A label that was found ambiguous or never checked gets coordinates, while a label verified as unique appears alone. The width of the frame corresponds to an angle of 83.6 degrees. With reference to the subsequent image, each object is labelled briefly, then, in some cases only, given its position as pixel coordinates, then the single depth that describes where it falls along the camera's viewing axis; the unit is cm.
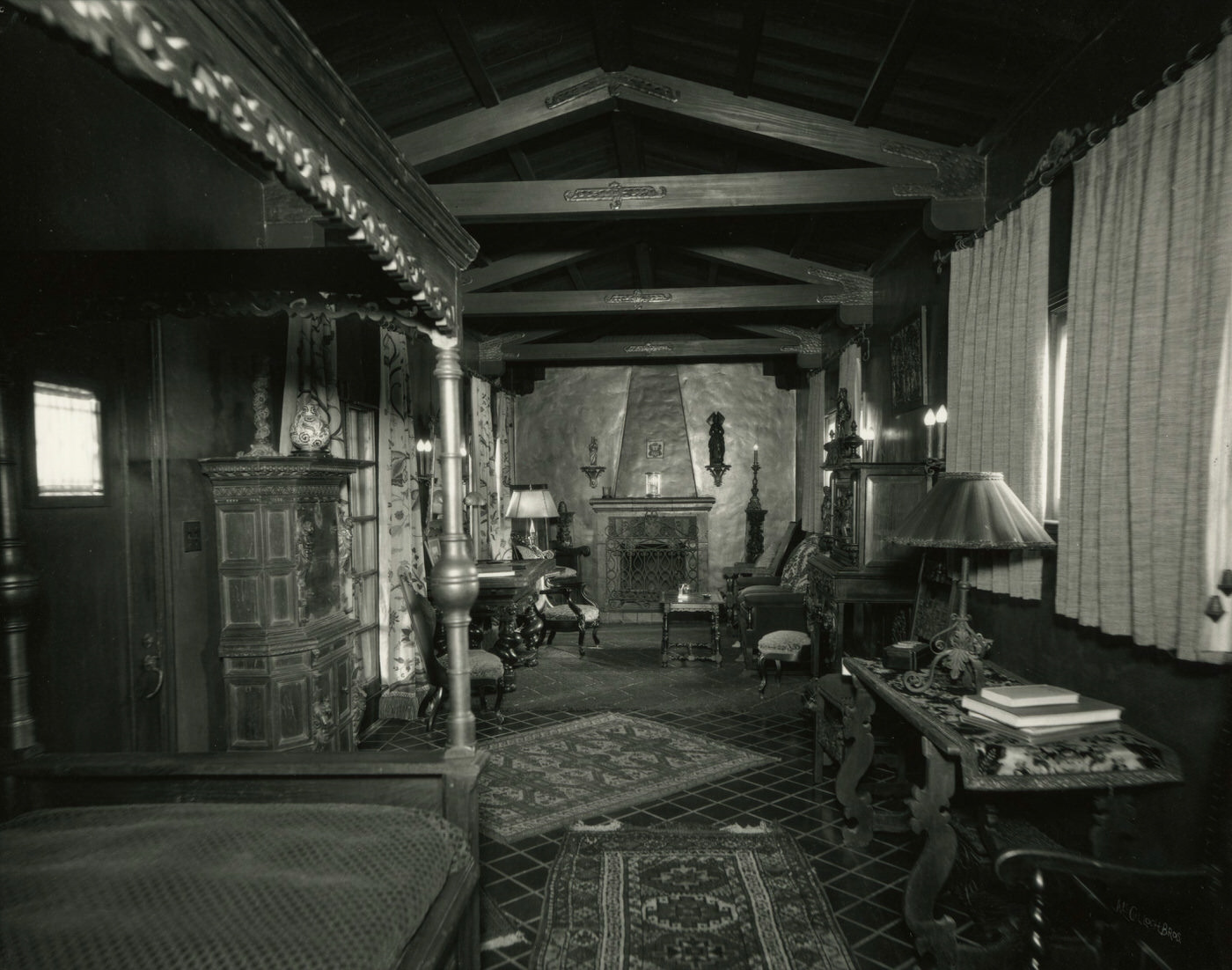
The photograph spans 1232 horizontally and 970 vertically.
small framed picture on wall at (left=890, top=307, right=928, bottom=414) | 469
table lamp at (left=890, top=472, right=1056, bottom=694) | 257
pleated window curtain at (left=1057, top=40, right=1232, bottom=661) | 203
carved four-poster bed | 122
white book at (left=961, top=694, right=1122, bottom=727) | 232
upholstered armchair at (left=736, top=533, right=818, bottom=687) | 635
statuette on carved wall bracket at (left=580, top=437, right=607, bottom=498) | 1014
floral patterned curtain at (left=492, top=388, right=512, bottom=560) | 899
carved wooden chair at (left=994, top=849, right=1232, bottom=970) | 171
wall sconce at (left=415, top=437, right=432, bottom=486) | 634
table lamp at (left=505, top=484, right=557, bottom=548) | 694
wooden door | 261
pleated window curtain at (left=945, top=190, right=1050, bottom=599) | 308
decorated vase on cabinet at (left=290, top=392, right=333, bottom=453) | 390
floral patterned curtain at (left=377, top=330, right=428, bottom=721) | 541
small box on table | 325
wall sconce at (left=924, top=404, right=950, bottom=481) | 432
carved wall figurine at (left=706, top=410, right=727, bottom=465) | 999
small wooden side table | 662
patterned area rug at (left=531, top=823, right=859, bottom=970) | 245
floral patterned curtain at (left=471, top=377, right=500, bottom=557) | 802
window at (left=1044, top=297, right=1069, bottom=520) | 306
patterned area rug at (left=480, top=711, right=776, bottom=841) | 357
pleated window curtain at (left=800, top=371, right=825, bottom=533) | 820
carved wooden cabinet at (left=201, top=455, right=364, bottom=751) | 362
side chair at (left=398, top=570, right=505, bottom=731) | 461
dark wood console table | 217
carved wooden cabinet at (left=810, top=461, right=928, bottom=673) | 468
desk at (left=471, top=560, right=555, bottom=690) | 566
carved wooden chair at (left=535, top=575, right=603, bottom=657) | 715
